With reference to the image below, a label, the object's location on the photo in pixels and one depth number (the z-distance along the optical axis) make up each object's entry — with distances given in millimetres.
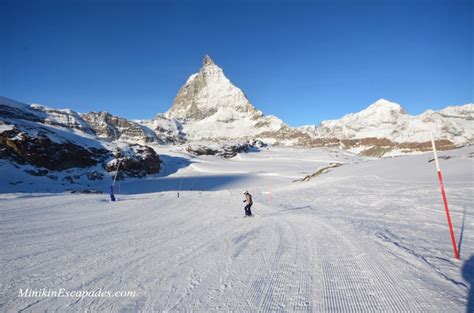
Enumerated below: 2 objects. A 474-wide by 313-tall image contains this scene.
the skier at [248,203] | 13070
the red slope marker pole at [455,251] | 5484
